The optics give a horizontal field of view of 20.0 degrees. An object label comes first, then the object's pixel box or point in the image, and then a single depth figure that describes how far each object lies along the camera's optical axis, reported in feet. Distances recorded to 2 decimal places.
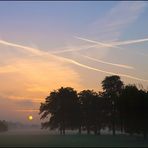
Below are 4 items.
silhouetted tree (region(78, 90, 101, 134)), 449.89
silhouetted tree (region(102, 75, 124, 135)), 425.28
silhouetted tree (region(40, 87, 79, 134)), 465.88
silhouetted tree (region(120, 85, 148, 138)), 297.94
